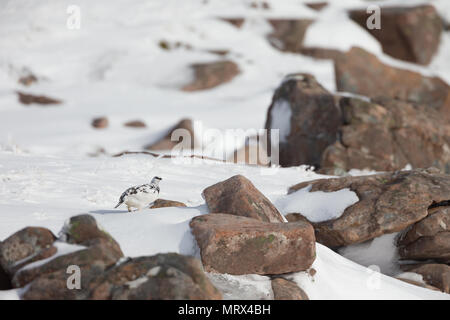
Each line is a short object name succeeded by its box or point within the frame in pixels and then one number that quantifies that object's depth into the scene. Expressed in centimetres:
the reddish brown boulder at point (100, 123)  3981
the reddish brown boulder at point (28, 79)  4681
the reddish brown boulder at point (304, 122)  2433
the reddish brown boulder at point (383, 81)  3725
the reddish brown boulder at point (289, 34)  5837
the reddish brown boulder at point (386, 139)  2308
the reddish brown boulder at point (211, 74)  4878
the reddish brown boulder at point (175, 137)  3569
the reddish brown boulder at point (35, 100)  4394
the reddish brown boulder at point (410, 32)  5187
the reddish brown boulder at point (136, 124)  4031
